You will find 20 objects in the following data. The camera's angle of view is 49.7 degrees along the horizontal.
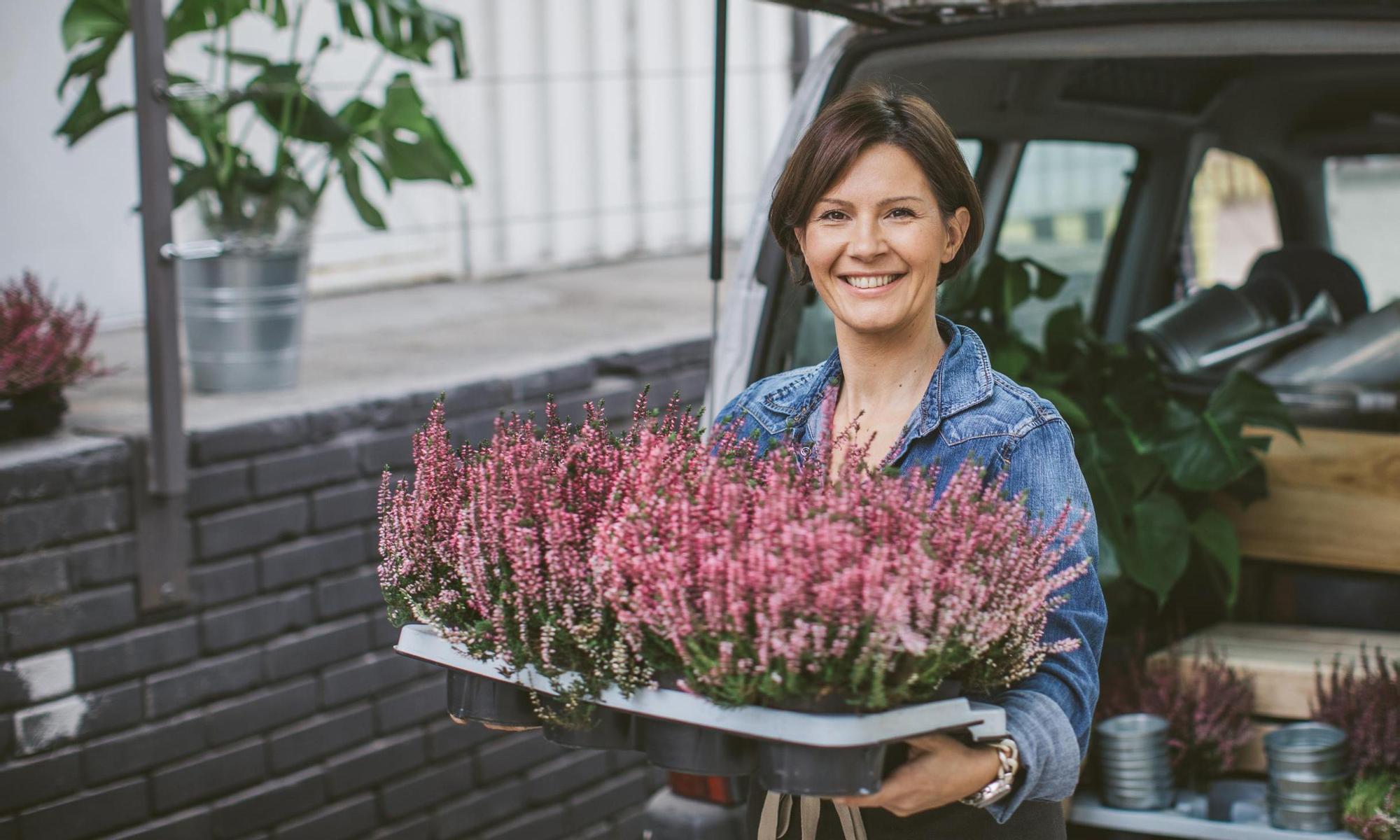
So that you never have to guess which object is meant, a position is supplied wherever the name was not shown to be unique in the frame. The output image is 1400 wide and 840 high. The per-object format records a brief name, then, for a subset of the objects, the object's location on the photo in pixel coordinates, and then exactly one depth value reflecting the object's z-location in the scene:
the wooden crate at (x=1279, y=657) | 3.19
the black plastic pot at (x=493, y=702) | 1.59
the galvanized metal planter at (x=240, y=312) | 4.07
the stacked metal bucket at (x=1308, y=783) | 2.86
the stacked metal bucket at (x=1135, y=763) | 3.00
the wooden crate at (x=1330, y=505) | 3.44
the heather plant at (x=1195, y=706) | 3.09
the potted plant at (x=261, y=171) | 4.01
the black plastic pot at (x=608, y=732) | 1.54
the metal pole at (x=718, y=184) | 2.46
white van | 2.86
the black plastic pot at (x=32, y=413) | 3.42
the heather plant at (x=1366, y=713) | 2.92
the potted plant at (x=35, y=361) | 3.41
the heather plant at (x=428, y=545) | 1.59
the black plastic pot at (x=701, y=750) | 1.46
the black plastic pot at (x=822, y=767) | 1.39
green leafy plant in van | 3.28
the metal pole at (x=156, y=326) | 3.43
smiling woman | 1.62
